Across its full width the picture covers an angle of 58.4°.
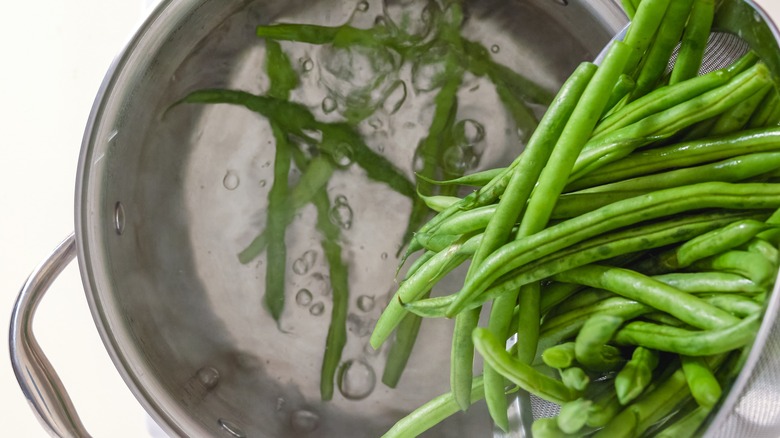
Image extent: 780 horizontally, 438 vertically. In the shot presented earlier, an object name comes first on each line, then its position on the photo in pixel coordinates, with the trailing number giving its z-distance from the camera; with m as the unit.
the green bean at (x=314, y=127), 0.70
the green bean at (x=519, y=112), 0.70
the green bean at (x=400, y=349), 0.73
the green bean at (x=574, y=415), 0.45
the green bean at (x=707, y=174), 0.47
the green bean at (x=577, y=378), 0.46
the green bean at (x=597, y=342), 0.46
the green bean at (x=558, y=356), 0.47
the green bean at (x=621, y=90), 0.52
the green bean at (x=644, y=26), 0.49
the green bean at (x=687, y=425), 0.44
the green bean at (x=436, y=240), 0.58
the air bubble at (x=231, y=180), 0.72
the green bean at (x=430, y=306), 0.54
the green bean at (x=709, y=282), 0.43
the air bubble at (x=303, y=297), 0.74
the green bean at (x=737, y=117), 0.48
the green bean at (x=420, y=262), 0.60
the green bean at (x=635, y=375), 0.44
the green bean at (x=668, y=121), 0.46
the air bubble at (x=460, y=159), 0.72
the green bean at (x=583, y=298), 0.51
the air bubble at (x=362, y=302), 0.74
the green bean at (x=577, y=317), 0.48
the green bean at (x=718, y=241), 0.45
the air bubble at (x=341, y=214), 0.73
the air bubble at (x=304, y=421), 0.74
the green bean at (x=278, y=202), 0.70
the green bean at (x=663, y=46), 0.50
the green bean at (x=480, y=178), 0.61
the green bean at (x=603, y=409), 0.45
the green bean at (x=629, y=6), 0.54
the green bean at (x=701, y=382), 0.43
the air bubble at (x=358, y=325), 0.74
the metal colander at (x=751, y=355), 0.41
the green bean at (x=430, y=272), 0.55
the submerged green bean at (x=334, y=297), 0.74
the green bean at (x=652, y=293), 0.43
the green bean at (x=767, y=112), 0.48
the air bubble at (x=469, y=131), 0.71
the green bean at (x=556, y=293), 0.53
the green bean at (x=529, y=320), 0.52
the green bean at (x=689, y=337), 0.41
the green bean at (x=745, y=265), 0.41
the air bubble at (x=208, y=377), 0.73
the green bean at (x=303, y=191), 0.72
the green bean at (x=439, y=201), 0.67
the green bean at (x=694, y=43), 0.50
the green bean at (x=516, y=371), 0.46
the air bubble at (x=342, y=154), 0.72
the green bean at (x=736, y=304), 0.42
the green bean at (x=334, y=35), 0.68
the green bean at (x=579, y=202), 0.51
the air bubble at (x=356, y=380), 0.75
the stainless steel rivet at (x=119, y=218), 0.68
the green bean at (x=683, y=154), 0.47
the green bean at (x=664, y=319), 0.47
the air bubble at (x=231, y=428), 0.72
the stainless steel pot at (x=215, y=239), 0.67
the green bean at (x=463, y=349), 0.55
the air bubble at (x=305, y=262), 0.74
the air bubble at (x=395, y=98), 0.71
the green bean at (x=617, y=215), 0.47
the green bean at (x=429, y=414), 0.60
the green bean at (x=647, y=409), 0.46
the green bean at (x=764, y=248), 0.43
